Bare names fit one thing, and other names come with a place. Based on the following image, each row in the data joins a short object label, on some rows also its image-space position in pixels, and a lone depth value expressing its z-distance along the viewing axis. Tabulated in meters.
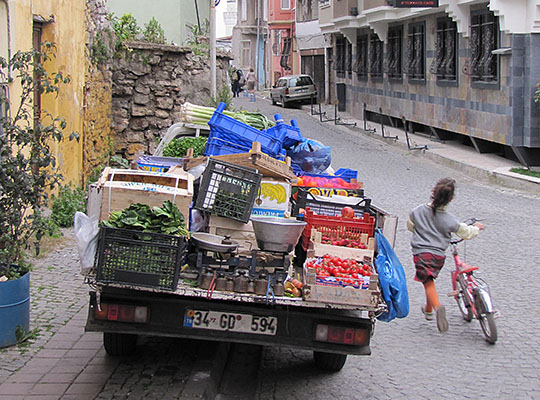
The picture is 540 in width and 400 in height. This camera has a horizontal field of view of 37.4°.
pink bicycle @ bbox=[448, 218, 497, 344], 6.97
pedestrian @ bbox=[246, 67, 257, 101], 54.00
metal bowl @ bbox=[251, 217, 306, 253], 5.59
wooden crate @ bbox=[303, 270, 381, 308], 5.25
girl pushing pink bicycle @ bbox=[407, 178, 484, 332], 7.11
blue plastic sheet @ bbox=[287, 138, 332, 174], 9.50
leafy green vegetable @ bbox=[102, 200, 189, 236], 5.28
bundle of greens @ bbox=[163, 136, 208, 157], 9.72
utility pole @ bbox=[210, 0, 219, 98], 17.33
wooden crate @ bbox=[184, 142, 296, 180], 6.58
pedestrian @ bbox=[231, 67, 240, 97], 44.10
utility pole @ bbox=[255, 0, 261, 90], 65.09
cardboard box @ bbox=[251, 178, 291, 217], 6.57
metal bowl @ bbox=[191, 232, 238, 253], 5.49
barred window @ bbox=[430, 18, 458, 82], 22.03
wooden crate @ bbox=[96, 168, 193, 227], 5.82
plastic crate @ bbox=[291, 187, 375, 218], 6.56
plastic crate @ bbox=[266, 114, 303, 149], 9.45
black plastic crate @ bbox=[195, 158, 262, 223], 6.05
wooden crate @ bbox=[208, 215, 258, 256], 6.12
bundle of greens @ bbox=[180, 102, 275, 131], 10.79
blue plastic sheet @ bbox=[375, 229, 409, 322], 5.61
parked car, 39.12
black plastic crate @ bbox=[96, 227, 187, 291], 5.15
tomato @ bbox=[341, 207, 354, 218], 6.38
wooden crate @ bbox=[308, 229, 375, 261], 6.05
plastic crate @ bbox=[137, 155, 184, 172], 7.42
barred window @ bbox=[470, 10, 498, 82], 18.98
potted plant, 6.04
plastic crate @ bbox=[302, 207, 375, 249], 6.34
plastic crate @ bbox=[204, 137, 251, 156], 8.42
